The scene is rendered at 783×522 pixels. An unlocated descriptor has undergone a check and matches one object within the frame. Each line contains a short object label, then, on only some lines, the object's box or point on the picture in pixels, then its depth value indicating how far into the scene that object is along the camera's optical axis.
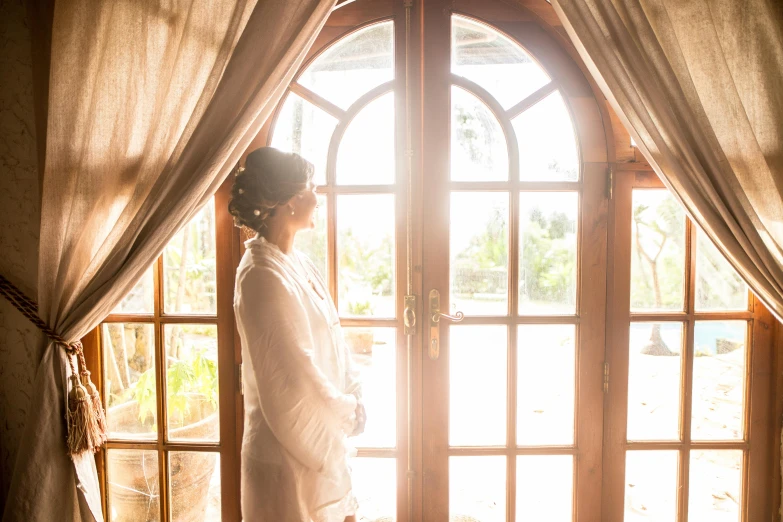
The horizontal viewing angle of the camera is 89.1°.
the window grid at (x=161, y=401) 1.62
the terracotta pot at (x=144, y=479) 1.66
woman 1.10
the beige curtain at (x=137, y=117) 1.38
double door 1.59
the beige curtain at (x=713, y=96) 1.34
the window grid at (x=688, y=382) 1.60
